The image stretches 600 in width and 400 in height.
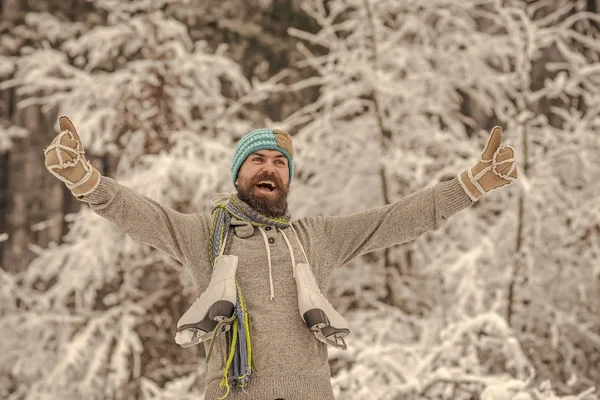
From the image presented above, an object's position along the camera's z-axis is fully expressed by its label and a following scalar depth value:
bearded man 4.57
